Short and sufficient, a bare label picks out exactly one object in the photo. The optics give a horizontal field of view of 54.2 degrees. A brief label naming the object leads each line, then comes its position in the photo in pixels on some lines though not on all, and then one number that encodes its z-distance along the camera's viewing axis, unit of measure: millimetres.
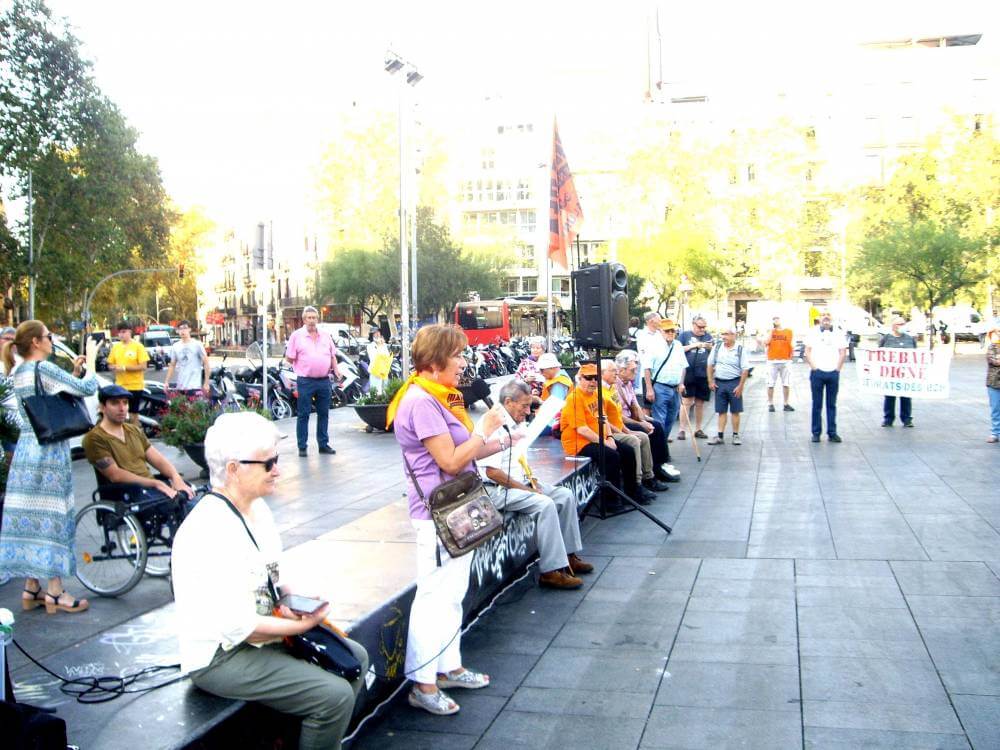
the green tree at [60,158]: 29031
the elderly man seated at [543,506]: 5711
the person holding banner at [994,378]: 12586
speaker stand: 8115
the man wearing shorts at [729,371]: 13211
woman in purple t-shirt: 4387
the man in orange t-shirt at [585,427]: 8875
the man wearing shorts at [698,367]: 13711
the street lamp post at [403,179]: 15977
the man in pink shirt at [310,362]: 12469
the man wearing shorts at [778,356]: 17609
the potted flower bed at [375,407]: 15406
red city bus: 48688
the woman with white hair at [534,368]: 12406
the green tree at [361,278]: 54250
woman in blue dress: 5660
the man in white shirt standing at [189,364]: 14398
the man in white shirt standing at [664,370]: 12477
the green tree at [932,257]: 38469
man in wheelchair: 6137
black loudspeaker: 8391
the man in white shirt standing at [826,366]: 13211
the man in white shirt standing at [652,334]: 12602
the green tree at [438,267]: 53938
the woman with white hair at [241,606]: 3174
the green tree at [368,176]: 53844
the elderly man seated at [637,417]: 10586
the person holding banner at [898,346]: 14930
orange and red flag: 10430
